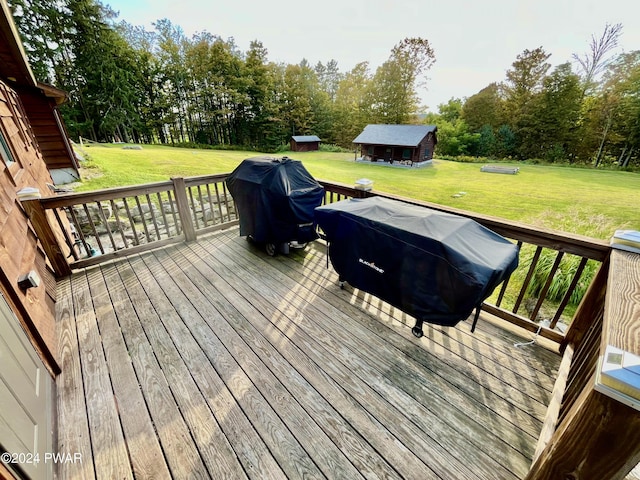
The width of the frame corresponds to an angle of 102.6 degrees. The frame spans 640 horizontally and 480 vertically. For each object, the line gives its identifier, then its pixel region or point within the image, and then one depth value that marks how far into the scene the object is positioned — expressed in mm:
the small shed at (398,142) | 20219
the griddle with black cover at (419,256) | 1717
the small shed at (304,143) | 27075
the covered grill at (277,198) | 3119
